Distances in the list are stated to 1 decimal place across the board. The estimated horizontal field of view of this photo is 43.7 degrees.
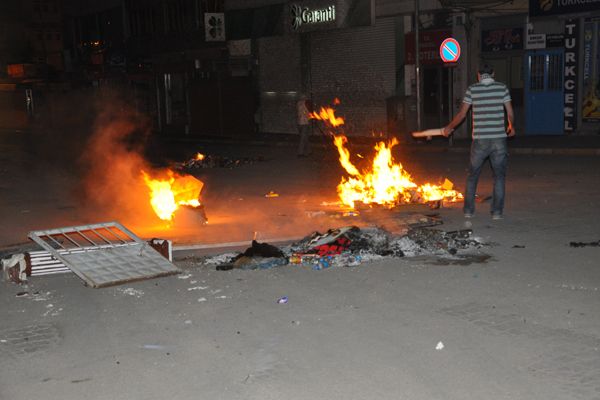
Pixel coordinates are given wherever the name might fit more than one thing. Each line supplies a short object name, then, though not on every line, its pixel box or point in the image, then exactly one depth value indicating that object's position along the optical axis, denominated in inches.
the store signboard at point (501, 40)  964.0
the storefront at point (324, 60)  1122.7
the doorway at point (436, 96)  1047.6
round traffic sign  892.0
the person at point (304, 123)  854.3
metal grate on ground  296.2
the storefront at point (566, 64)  906.1
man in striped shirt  408.8
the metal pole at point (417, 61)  920.9
